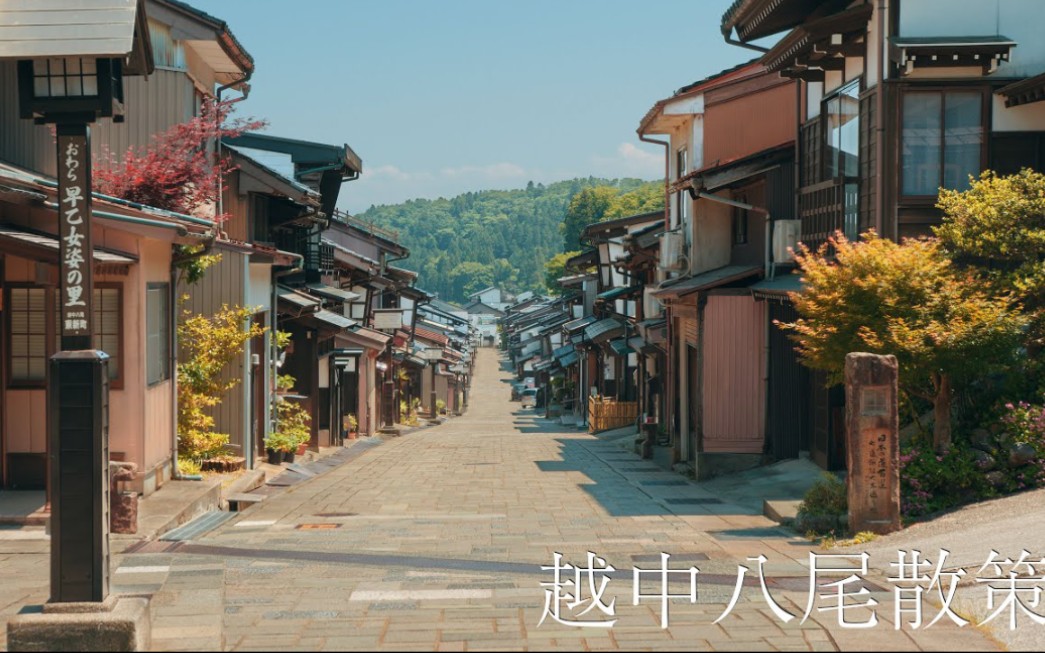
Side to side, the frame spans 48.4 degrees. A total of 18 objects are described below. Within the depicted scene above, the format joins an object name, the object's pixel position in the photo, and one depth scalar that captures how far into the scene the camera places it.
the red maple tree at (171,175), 18.77
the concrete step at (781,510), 15.72
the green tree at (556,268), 113.50
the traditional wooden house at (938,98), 17.20
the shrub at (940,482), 14.21
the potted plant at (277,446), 25.61
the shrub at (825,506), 14.20
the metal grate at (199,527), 14.42
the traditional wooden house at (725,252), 23.06
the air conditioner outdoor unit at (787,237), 21.73
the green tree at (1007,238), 14.95
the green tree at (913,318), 14.16
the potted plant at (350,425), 39.75
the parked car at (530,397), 95.05
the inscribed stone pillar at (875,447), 13.52
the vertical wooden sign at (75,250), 7.94
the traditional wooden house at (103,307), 14.65
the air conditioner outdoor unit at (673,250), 29.09
